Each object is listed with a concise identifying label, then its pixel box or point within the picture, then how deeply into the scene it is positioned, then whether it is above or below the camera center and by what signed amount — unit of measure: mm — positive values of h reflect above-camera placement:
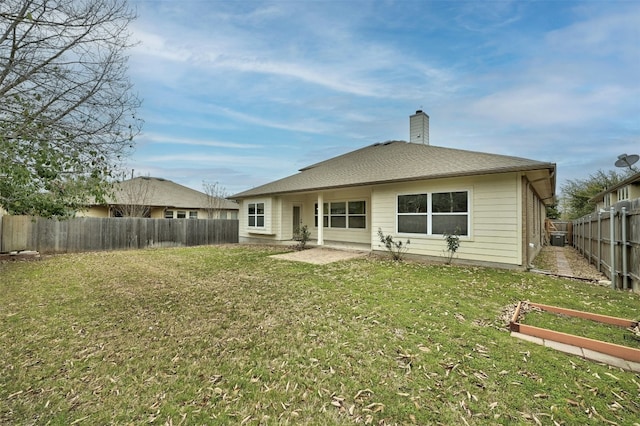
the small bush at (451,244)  8148 -824
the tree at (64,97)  3930 +1976
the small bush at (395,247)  9492 -1077
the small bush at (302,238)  12547 -984
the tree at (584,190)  25170 +2721
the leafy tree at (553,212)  28422 +542
